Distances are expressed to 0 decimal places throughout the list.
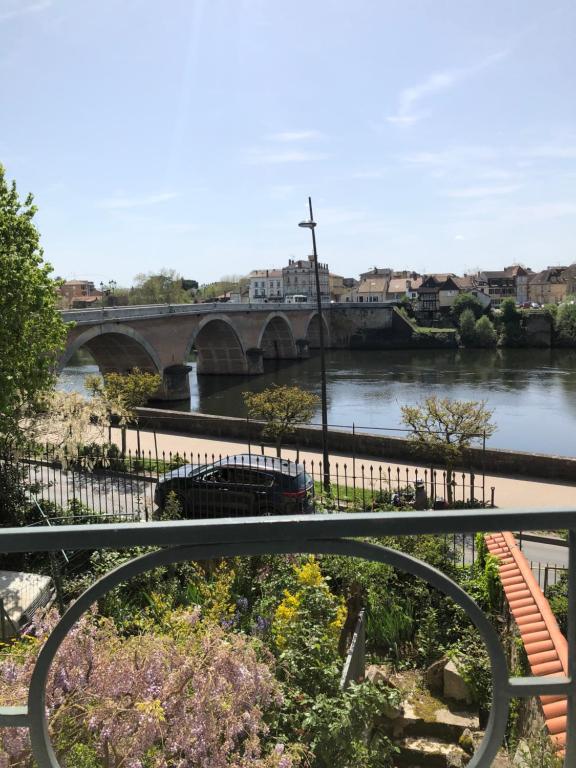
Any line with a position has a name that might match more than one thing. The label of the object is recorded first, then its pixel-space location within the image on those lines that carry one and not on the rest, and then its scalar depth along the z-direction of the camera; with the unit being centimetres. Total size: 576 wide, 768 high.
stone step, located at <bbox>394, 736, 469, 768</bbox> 320
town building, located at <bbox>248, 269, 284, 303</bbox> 12288
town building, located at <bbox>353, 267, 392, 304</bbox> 10675
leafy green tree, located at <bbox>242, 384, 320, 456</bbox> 1909
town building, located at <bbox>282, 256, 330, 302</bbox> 12069
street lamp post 1619
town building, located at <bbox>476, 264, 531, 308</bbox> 10950
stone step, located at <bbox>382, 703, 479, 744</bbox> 378
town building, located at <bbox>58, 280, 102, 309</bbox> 10538
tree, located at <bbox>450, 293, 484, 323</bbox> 7825
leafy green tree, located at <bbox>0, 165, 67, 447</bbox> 1067
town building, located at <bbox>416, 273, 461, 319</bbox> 8838
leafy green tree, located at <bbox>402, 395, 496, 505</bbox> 1570
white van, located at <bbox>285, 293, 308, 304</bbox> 9604
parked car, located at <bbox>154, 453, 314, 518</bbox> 1121
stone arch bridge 3775
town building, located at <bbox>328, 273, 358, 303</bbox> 11765
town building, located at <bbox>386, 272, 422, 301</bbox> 10119
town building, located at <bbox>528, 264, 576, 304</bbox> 10669
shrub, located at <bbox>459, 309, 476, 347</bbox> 7181
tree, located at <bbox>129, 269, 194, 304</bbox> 9862
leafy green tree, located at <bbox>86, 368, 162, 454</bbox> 2231
